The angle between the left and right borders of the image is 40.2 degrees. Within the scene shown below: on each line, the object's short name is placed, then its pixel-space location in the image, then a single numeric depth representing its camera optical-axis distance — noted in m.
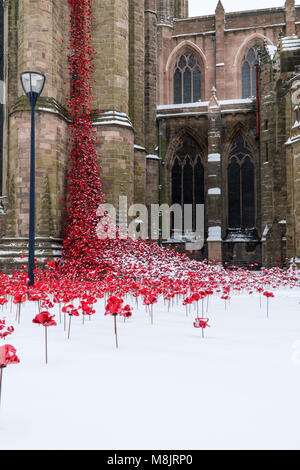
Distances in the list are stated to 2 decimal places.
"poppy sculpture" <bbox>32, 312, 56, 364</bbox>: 2.82
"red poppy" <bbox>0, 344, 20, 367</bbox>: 1.85
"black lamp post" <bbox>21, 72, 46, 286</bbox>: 8.13
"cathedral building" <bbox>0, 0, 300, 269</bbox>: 14.23
